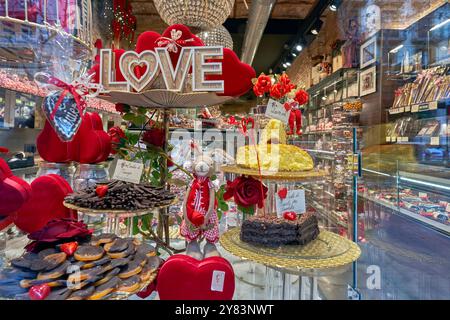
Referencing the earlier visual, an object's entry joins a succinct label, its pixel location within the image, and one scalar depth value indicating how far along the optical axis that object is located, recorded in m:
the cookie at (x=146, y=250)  0.87
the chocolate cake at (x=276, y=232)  0.99
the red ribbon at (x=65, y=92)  0.87
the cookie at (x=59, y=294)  0.64
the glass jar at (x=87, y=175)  1.38
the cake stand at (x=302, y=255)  0.83
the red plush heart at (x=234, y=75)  0.98
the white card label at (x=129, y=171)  1.02
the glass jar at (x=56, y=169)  1.20
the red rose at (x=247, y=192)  1.10
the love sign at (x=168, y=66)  0.91
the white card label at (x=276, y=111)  1.13
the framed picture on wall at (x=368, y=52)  3.30
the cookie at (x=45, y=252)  0.75
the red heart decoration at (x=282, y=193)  1.05
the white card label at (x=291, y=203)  1.05
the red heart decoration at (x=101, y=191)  0.94
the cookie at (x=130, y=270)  0.74
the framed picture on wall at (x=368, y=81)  3.32
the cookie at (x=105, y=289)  0.65
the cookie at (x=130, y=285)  0.68
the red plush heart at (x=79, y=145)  1.07
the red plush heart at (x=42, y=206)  1.02
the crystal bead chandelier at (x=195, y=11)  1.26
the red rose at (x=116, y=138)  1.22
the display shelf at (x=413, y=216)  1.82
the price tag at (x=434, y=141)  2.15
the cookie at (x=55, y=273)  0.68
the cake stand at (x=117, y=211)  0.89
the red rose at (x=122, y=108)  1.19
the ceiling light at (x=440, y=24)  2.26
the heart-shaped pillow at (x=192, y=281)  0.77
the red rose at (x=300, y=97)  1.27
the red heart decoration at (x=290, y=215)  1.03
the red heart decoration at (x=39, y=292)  0.63
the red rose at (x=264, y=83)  1.15
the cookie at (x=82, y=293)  0.64
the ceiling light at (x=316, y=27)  4.18
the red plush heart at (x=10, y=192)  0.79
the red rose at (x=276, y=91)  1.17
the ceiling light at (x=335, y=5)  3.46
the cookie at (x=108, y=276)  0.69
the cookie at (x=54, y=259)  0.71
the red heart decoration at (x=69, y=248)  0.76
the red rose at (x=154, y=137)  1.24
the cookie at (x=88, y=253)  0.74
